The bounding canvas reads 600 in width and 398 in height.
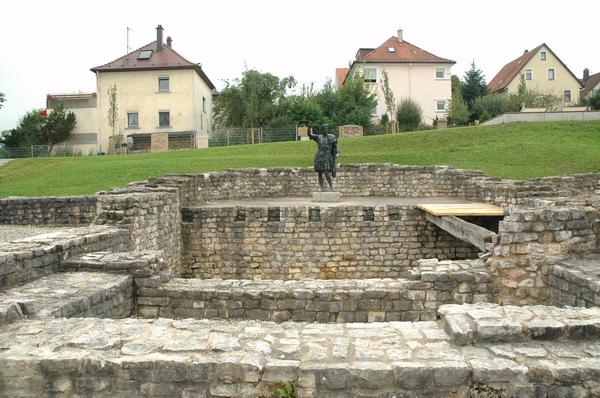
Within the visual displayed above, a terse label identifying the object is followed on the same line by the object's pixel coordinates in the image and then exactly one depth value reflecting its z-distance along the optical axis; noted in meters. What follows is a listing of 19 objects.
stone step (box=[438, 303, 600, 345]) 3.95
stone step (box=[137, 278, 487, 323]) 6.29
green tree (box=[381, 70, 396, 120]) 42.10
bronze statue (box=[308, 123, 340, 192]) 17.14
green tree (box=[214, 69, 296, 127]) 45.81
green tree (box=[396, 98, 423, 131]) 45.00
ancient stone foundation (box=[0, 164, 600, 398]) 3.60
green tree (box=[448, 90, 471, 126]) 43.50
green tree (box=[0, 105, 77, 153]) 45.44
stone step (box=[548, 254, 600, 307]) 5.75
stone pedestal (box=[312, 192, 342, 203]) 17.42
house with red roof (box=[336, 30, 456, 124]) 48.78
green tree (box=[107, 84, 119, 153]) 40.99
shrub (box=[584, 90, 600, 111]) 43.08
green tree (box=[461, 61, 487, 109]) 52.84
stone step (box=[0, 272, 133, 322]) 4.85
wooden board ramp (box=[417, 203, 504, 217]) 12.45
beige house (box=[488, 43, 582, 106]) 56.12
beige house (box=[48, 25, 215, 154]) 42.69
